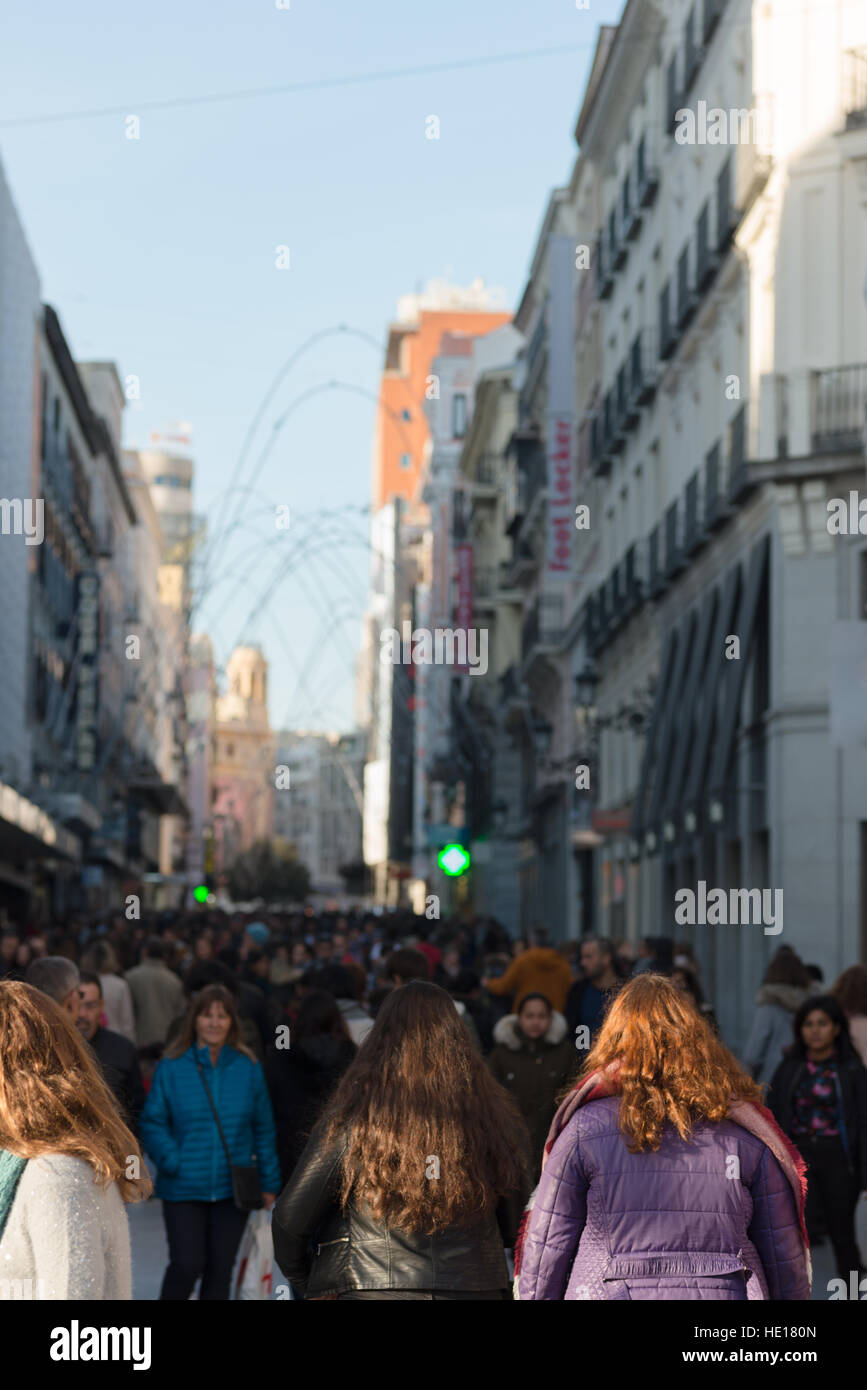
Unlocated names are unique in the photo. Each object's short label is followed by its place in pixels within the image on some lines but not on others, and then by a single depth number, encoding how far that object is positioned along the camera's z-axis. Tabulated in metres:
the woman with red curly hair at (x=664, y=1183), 4.90
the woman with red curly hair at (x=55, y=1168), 4.23
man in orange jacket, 15.41
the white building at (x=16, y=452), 48.12
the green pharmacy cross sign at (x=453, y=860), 27.52
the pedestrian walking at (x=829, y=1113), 10.27
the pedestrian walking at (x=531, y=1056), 10.72
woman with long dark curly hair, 5.14
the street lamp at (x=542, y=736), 46.62
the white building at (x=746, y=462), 24.69
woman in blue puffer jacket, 9.09
